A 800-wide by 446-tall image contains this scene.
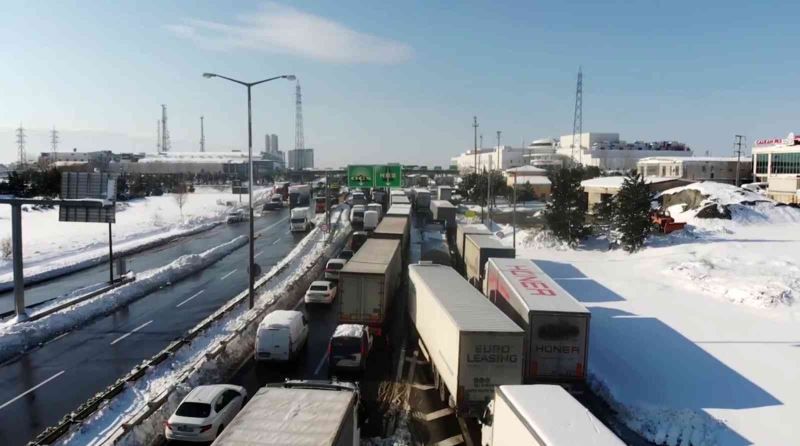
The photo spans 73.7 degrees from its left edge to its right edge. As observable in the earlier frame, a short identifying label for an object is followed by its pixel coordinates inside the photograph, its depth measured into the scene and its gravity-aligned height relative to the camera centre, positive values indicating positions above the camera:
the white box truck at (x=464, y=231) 33.12 -2.96
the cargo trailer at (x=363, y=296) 19.89 -4.28
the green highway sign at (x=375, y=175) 44.12 +0.56
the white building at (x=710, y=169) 87.81 +3.03
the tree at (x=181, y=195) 74.49 -2.60
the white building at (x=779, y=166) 64.38 +3.34
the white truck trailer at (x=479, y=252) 26.73 -3.50
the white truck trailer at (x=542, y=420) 7.95 -3.75
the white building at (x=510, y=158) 186.25 +9.14
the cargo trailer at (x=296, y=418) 8.30 -3.97
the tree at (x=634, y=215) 38.91 -2.15
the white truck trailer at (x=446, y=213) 50.22 -2.90
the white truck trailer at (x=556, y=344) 15.00 -4.48
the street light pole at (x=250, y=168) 23.02 +0.51
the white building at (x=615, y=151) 150.12 +10.42
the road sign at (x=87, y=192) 24.05 -0.66
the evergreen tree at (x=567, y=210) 43.06 -2.04
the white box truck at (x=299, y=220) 55.47 -4.08
